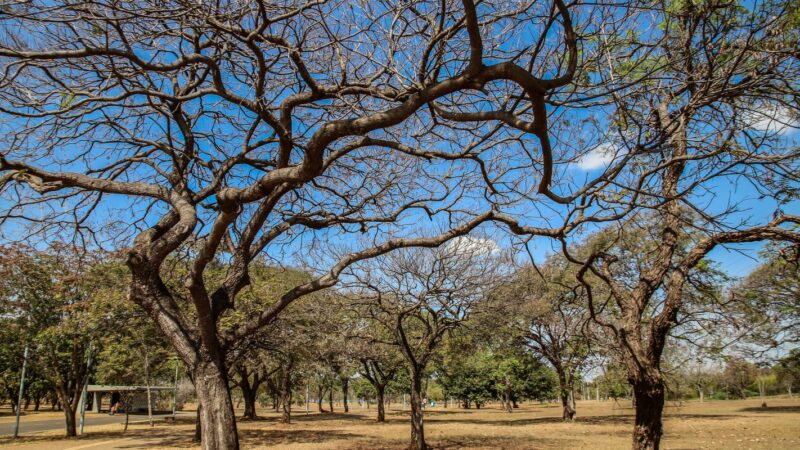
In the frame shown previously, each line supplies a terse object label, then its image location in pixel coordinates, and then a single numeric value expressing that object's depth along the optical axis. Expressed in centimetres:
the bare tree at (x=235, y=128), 396
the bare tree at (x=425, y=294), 1223
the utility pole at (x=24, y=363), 1859
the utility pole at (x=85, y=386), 1991
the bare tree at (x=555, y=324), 2281
